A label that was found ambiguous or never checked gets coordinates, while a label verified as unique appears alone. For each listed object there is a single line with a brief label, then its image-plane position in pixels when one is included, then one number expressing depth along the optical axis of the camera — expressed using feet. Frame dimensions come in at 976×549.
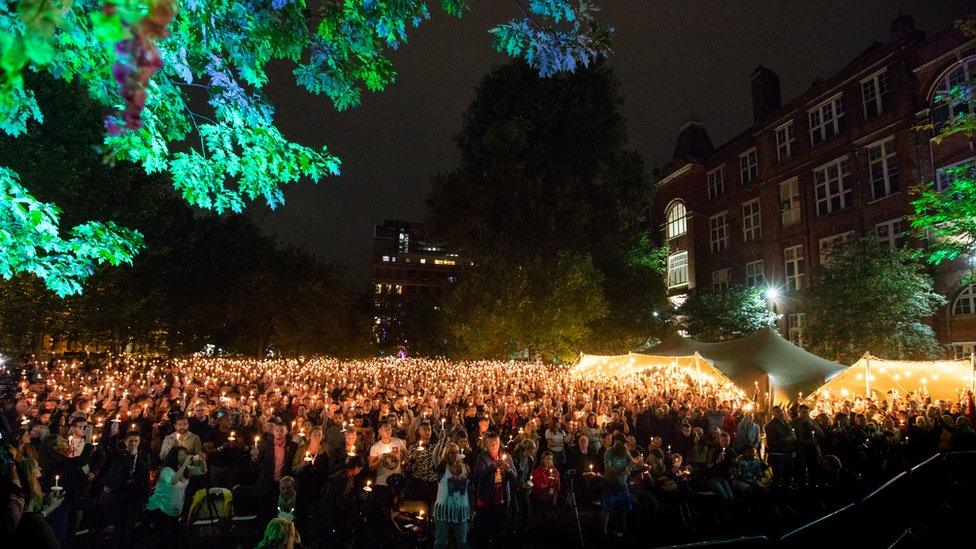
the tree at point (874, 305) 64.90
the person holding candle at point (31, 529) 10.07
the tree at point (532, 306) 87.86
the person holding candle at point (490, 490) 25.71
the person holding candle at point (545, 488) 30.25
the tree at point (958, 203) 43.38
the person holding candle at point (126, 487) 23.77
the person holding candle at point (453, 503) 22.99
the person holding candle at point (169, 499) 22.89
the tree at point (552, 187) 92.89
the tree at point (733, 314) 91.91
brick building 74.74
